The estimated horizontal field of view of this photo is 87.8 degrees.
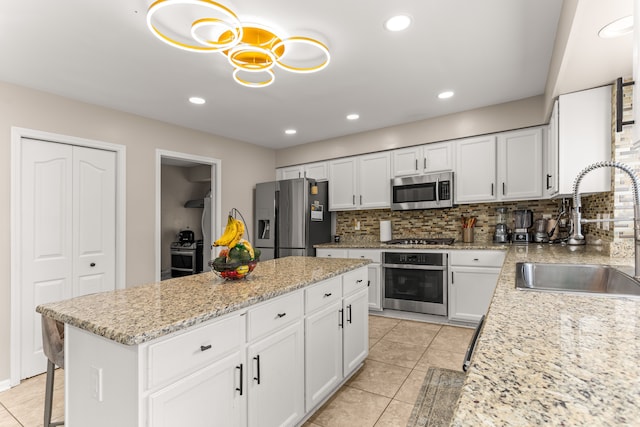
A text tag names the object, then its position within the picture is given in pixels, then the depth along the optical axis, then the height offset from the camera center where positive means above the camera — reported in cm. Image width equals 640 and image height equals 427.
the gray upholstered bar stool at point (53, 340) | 168 -65
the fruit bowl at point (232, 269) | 184 -31
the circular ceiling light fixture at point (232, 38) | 185 +114
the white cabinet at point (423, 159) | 396 +68
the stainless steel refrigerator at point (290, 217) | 458 -5
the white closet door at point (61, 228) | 283 -14
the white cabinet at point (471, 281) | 342 -72
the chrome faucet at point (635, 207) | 136 +3
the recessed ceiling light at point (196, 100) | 326 +113
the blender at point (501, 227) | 368 -15
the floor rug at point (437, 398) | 133 -84
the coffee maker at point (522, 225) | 360 -13
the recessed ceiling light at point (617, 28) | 167 +97
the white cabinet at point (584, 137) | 249 +59
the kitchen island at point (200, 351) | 113 -56
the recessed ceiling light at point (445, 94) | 322 +118
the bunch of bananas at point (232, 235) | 195 -13
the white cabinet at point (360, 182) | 442 +44
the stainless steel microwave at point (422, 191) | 391 +27
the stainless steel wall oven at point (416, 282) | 369 -79
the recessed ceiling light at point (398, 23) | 203 +119
